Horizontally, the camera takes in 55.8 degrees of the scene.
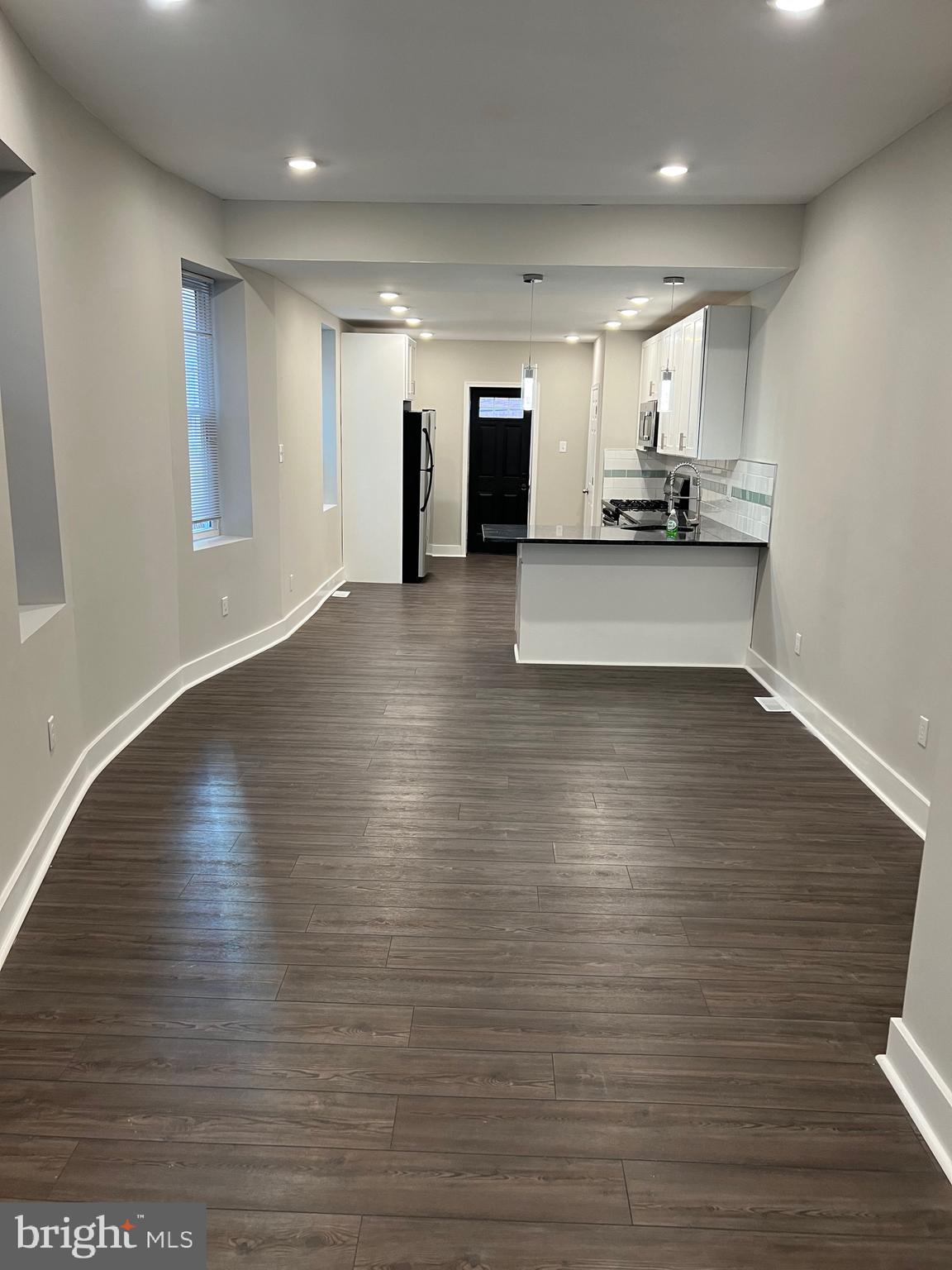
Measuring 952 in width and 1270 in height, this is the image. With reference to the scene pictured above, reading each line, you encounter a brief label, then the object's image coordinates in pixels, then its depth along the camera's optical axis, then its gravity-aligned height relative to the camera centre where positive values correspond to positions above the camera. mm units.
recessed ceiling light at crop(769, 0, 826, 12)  2600 +1204
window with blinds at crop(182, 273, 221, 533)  5359 +123
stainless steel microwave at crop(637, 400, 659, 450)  7480 +22
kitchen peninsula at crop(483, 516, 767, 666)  5699 -1066
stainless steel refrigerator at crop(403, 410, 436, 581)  8719 -615
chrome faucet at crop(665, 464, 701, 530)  7034 -450
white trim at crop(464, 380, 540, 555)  10336 -150
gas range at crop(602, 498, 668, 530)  7527 -756
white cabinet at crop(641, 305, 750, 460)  5898 +297
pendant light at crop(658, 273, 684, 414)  5562 +281
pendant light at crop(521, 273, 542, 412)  5863 +274
